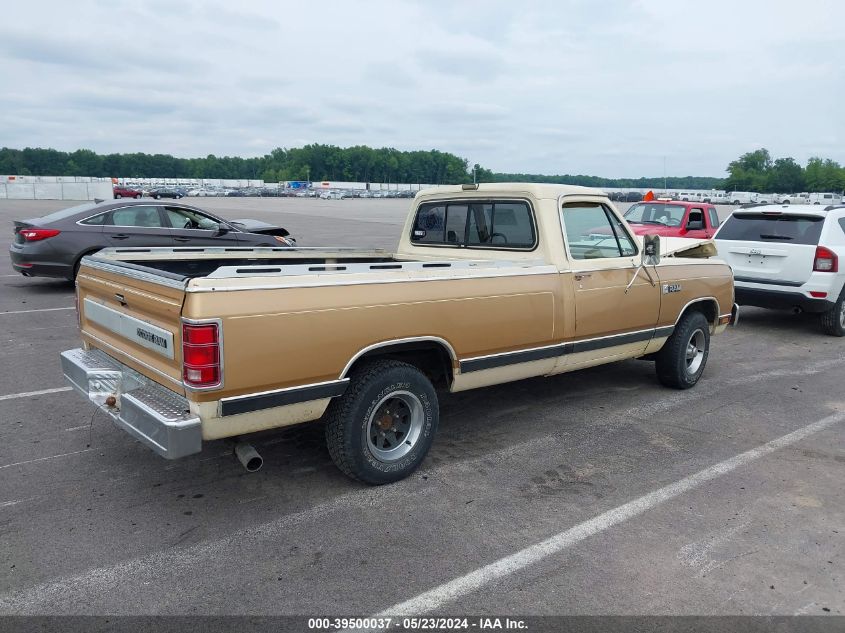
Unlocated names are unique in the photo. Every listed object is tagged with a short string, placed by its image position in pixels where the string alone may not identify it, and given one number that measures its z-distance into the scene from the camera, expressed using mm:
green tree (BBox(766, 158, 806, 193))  136375
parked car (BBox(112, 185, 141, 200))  58300
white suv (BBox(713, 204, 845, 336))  9023
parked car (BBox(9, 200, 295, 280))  10727
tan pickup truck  3424
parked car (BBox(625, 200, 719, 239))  13828
